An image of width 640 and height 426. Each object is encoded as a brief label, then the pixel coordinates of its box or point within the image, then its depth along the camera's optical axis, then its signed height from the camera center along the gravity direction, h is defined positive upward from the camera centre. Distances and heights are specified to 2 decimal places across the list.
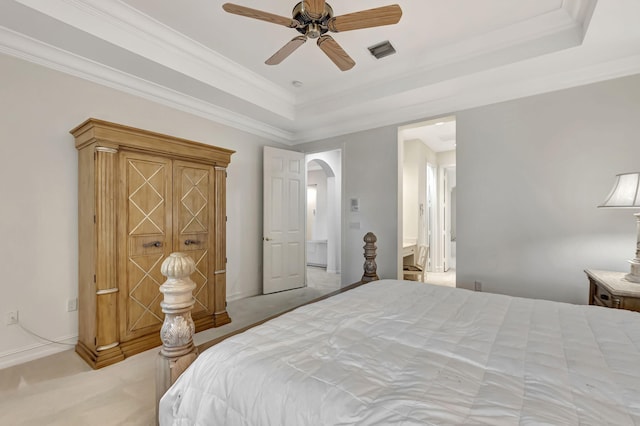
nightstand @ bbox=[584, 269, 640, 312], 1.91 -0.55
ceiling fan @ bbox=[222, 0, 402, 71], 1.83 +1.31
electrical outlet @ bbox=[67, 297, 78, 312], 2.64 -0.83
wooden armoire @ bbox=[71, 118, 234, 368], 2.38 -0.14
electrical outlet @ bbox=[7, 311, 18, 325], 2.34 -0.84
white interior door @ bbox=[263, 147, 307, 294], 4.47 -0.10
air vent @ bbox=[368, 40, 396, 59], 2.92 +1.71
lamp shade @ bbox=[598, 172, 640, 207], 2.07 +0.15
